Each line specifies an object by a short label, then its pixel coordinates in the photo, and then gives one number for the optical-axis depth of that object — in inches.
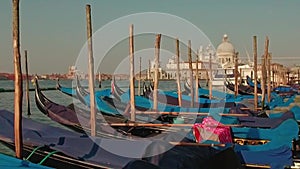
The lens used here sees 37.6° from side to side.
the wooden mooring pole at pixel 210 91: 569.1
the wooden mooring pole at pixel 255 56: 467.8
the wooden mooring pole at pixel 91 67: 239.6
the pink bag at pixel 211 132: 219.8
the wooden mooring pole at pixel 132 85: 308.8
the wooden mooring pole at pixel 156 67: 361.3
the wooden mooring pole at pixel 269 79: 551.9
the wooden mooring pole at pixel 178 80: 429.1
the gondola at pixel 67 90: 545.0
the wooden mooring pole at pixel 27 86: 527.9
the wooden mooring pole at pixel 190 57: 447.1
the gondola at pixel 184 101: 441.7
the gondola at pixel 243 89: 777.8
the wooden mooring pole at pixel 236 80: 640.5
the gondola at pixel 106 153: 164.6
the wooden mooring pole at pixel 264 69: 476.7
